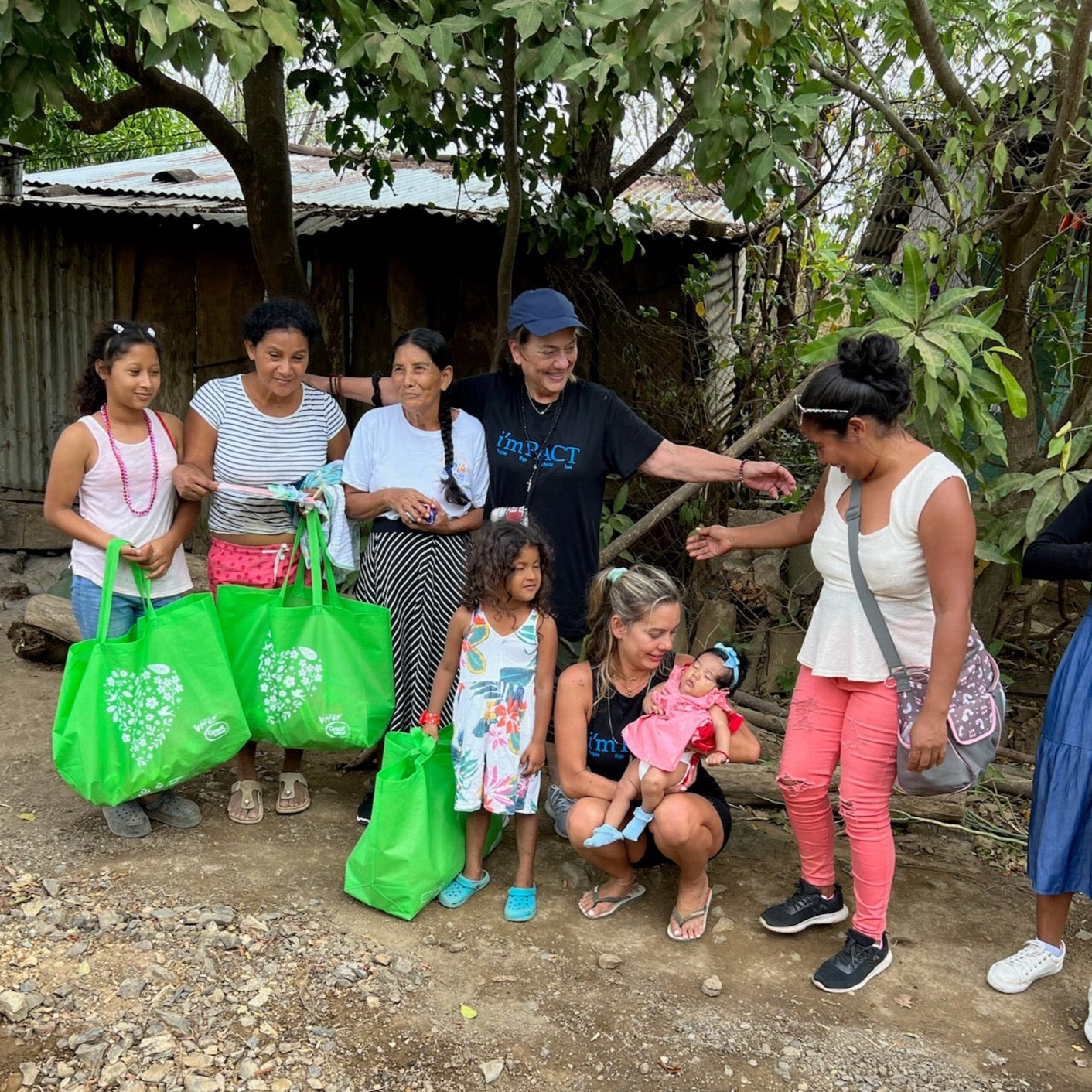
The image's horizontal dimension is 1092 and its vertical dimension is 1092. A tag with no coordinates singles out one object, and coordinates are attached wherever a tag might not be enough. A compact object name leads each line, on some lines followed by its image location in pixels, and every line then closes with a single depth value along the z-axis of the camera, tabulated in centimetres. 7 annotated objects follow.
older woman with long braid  350
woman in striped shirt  354
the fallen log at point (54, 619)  549
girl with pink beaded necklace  346
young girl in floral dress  324
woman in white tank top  268
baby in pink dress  304
